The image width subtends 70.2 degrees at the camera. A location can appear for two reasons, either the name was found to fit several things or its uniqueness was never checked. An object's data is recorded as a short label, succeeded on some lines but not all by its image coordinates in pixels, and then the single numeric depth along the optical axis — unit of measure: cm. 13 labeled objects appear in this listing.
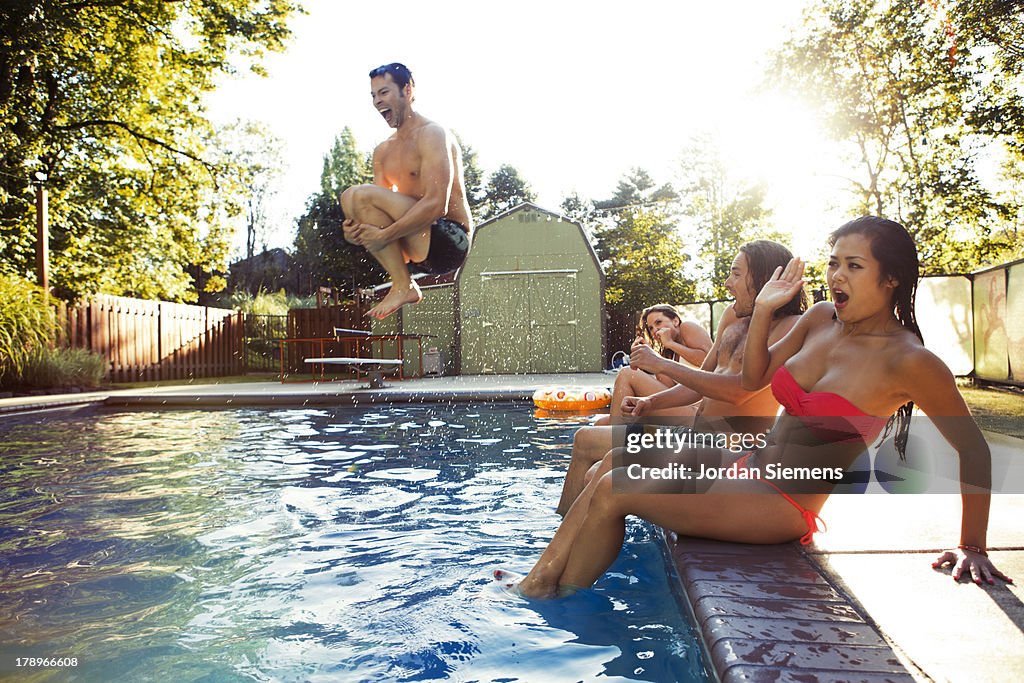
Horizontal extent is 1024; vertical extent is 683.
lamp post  1252
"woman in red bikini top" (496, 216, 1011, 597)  194
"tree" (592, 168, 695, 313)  2580
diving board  1095
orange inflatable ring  851
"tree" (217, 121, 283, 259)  3672
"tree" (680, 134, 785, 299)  2728
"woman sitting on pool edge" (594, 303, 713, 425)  398
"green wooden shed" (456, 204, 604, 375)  1803
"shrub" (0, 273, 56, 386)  1082
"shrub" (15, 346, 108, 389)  1132
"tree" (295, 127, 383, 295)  2838
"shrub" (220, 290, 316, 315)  2370
